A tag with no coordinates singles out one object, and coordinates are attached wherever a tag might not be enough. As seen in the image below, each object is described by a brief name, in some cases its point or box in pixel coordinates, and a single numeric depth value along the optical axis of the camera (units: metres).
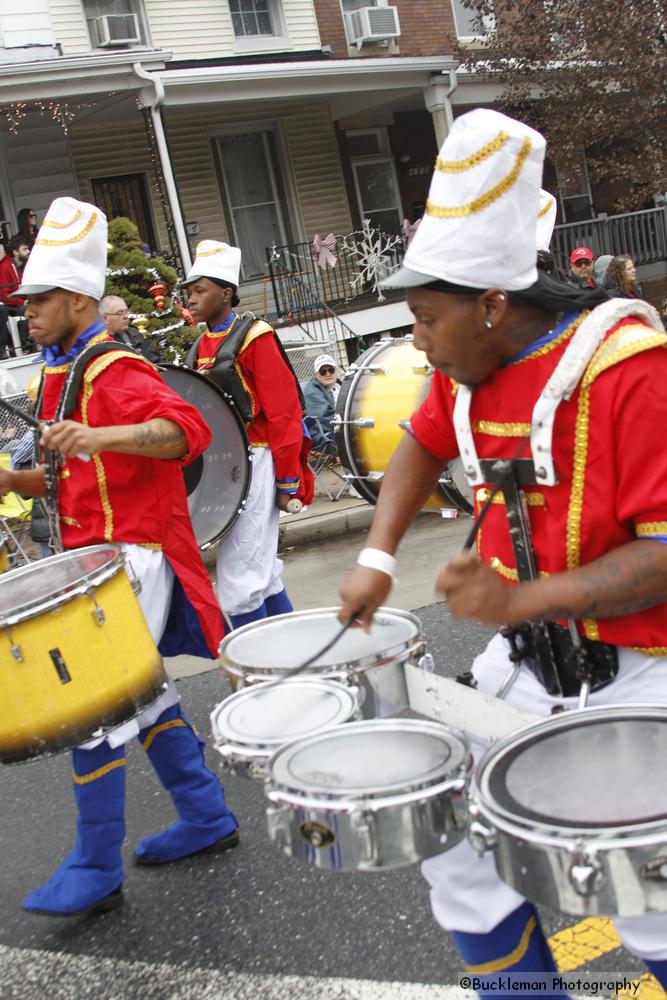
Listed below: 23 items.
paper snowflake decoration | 17.33
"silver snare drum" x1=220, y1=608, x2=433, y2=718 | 2.57
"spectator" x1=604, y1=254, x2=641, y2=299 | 11.46
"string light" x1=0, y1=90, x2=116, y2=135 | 14.68
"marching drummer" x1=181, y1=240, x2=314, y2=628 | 5.59
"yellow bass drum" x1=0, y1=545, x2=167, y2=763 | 3.16
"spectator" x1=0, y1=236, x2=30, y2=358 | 13.65
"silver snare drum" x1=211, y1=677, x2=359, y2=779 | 2.37
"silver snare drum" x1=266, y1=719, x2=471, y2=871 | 2.01
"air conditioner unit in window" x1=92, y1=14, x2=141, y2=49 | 16.70
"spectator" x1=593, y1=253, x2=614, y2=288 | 12.92
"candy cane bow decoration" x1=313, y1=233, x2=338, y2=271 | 17.02
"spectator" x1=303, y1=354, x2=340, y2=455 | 11.21
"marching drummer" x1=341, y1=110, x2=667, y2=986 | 2.13
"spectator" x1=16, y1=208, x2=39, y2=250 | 14.38
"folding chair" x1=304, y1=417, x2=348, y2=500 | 11.19
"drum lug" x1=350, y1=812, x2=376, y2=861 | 2.00
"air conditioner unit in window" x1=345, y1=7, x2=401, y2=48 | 19.42
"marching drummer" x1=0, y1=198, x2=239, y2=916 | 3.74
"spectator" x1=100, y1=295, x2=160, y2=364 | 8.84
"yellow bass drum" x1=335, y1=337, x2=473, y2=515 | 6.84
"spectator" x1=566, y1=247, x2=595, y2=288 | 12.59
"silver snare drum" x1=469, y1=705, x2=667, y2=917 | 1.78
